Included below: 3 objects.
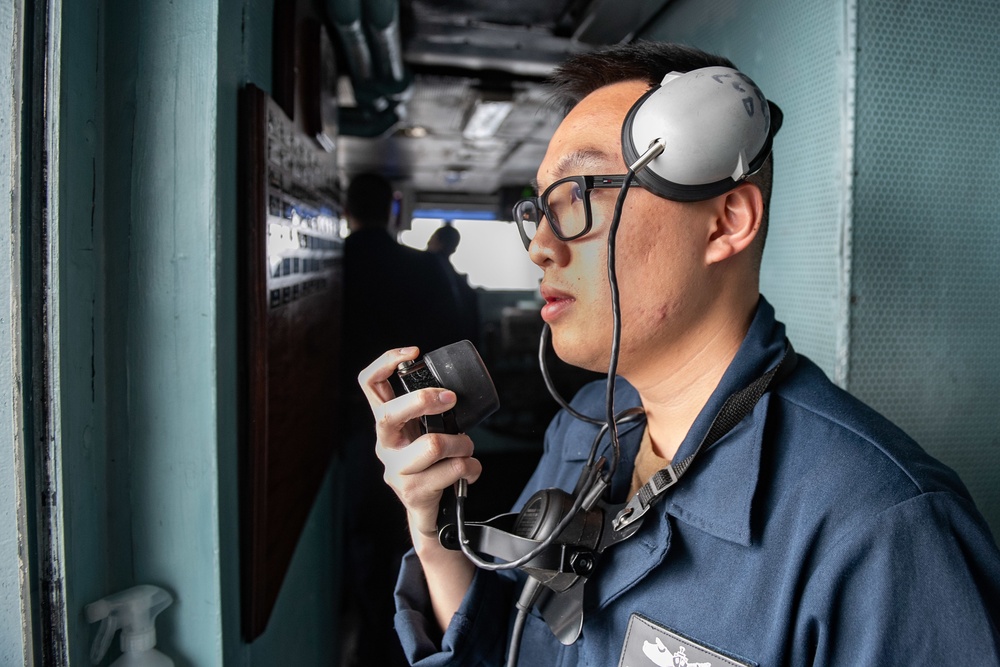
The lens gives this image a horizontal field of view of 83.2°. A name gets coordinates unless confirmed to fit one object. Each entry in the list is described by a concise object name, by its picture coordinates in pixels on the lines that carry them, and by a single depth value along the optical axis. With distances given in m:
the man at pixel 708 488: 0.61
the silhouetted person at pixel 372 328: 2.36
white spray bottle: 0.79
